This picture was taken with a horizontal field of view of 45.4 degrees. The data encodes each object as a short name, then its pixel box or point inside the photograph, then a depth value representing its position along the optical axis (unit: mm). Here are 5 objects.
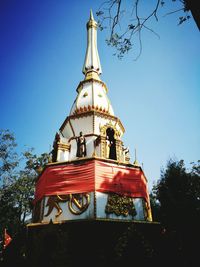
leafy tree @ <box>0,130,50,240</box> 23344
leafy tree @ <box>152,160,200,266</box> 12375
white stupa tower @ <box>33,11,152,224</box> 12820
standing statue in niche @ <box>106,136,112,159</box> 15155
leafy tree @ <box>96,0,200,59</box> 3264
